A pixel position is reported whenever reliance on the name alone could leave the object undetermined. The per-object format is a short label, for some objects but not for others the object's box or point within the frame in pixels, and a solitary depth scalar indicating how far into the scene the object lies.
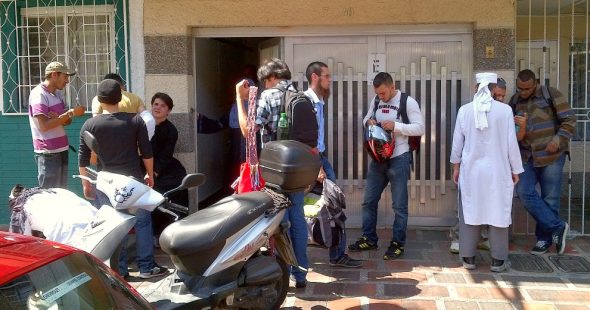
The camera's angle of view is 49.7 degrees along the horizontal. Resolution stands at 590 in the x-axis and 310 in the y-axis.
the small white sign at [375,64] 7.12
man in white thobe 5.50
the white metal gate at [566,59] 8.59
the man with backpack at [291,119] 5.08
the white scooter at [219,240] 4.02
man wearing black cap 5.18
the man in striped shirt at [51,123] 6.14
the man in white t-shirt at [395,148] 6.02
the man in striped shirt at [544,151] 6.12
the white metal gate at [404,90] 7.08
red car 2.21
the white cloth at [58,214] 4.35
